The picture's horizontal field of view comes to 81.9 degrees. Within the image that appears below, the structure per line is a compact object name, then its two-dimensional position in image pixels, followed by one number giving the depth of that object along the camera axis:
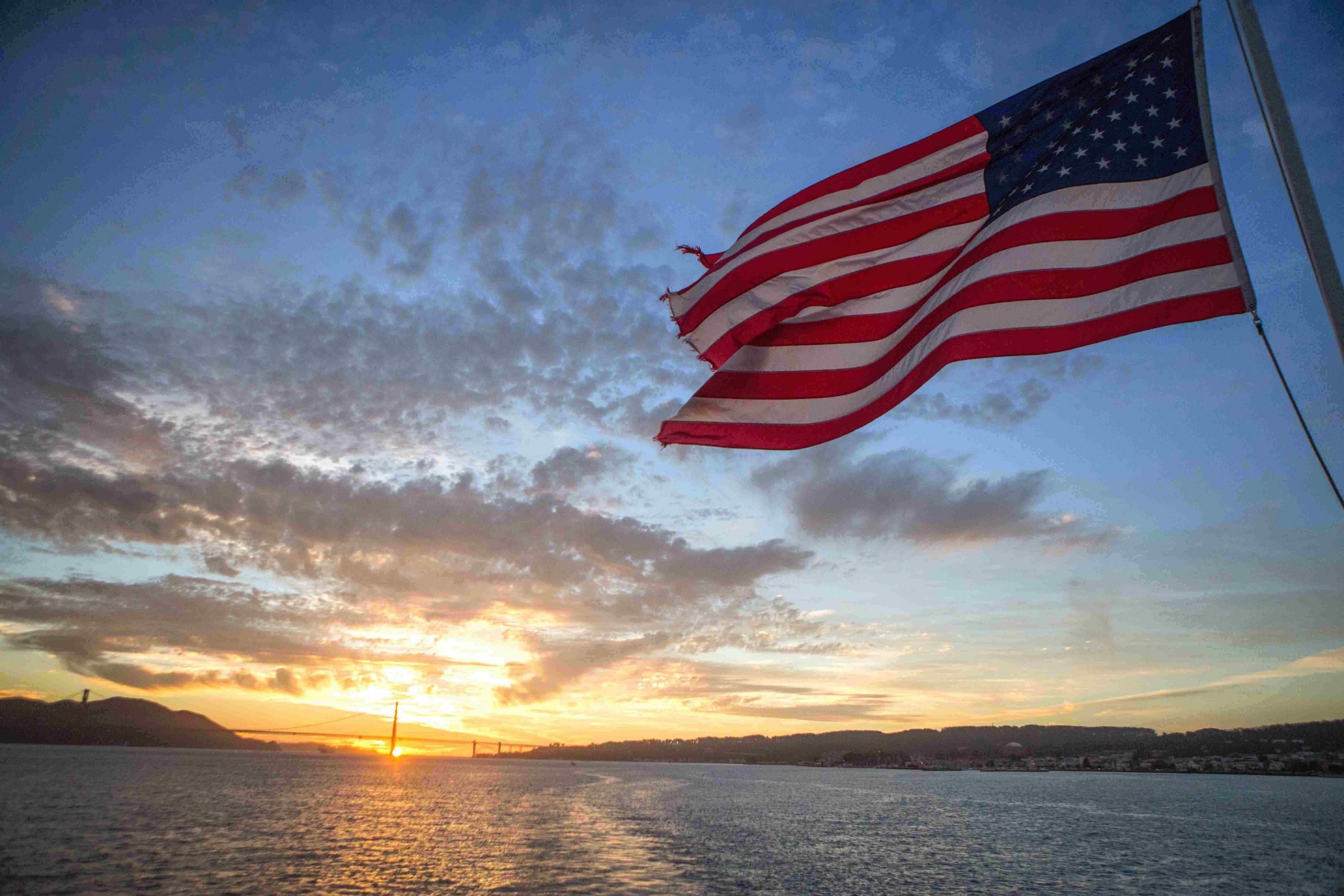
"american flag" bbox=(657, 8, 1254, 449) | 7.20
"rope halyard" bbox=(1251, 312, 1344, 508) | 5.55
